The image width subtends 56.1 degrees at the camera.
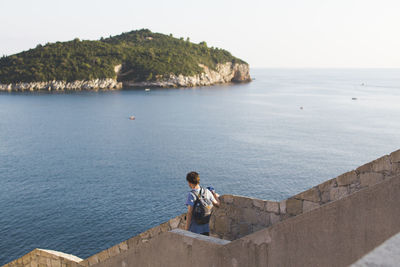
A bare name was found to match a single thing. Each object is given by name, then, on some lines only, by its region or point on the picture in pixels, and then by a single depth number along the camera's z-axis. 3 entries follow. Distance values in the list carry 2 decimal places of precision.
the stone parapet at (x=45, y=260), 12.40
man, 6.48
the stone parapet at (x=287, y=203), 5.41
